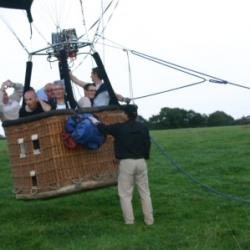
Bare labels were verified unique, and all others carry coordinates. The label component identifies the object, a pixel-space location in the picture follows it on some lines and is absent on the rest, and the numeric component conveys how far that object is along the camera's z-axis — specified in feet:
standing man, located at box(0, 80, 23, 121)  29.60
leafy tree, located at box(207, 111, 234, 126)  172.76
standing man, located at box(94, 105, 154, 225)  27.84
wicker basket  26.91
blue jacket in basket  26.61
